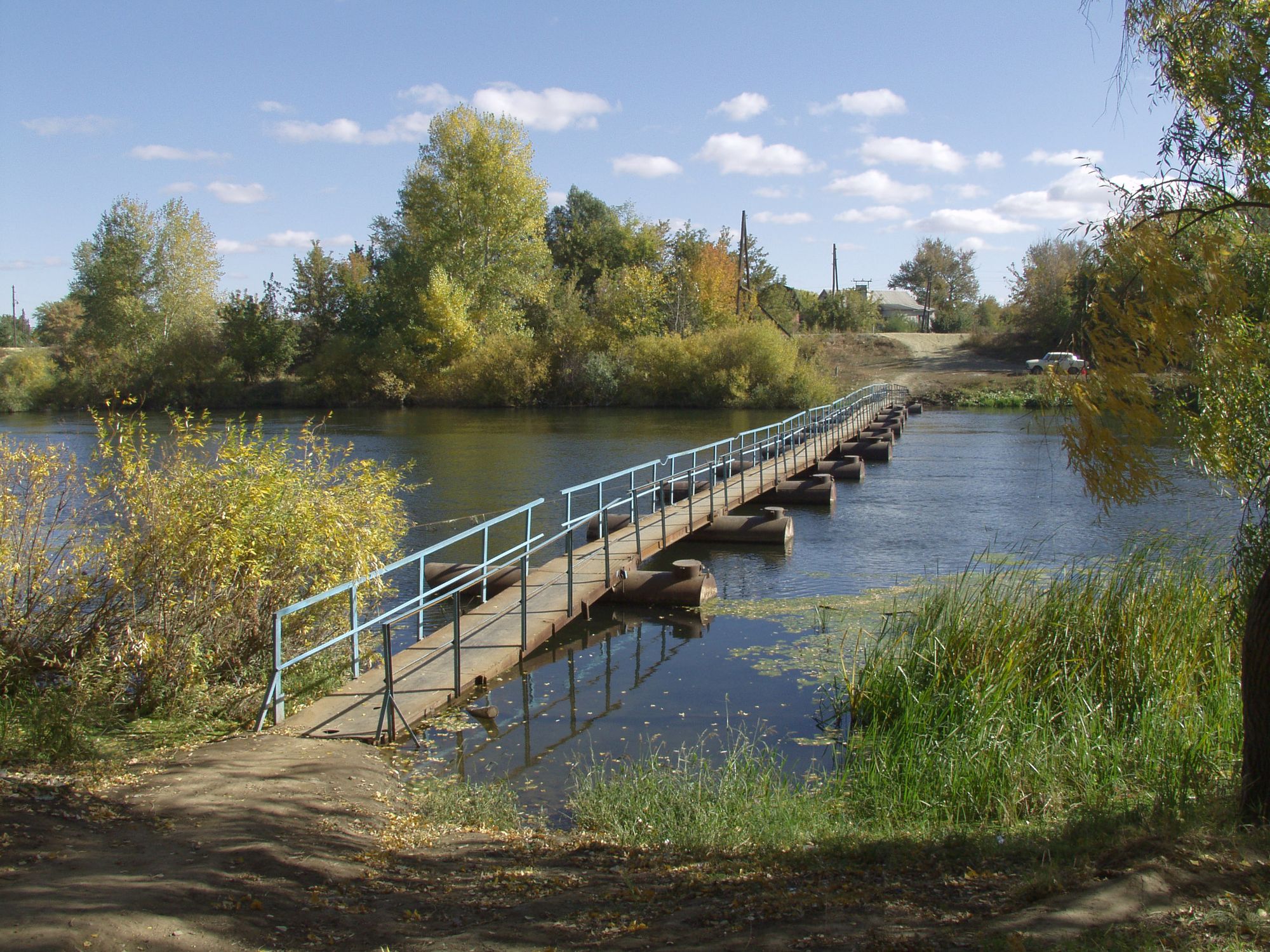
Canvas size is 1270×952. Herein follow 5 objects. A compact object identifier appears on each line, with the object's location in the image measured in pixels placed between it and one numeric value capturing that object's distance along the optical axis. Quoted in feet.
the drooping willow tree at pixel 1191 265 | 22.45
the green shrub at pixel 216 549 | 26.71
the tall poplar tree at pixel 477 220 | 194.49
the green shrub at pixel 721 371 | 180.86
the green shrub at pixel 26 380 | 178.81
